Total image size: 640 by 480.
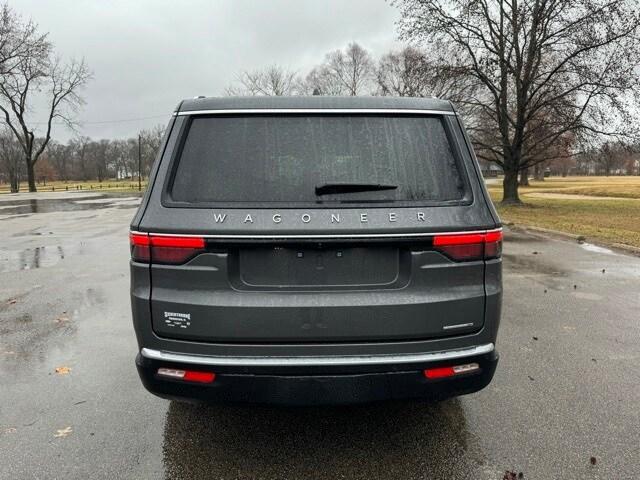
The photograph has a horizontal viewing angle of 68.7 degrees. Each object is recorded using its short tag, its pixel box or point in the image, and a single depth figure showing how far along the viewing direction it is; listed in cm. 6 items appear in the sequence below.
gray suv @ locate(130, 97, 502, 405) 232
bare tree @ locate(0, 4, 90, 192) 3538
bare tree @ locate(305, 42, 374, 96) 4903
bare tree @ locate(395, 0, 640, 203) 1908
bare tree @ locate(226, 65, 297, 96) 4906
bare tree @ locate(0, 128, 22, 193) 6131
